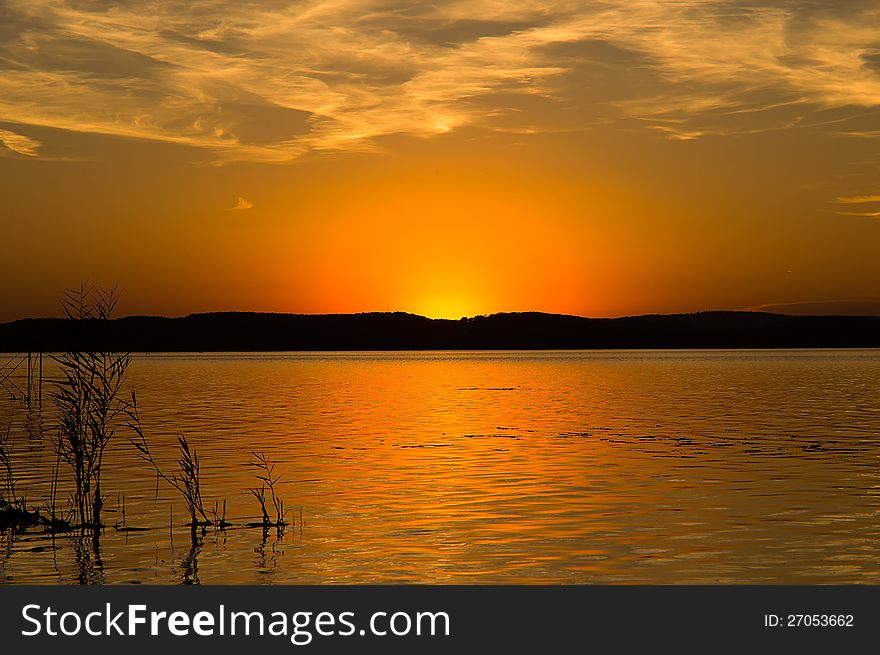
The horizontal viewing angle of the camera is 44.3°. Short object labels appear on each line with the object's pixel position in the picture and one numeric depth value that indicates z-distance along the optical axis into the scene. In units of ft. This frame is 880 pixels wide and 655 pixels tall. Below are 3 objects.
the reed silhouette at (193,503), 84.43
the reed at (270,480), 88.12
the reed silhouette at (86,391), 85.92
